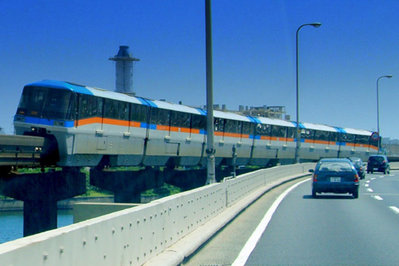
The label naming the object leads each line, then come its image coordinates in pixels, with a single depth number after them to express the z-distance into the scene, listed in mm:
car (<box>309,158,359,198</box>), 24172
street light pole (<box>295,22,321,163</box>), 45156
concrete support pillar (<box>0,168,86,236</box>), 25672
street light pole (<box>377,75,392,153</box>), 72900
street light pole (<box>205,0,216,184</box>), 18953
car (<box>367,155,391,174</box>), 56684
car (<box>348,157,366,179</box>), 42406
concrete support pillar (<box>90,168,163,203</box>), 32469
